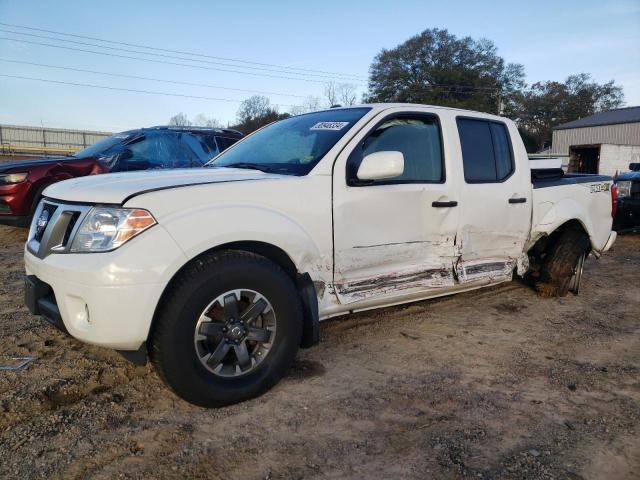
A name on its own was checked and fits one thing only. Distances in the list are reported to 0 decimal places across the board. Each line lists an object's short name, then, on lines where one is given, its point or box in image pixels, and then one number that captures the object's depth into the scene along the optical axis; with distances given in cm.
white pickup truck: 238
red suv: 654
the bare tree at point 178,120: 5671
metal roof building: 4303
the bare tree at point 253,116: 4672
